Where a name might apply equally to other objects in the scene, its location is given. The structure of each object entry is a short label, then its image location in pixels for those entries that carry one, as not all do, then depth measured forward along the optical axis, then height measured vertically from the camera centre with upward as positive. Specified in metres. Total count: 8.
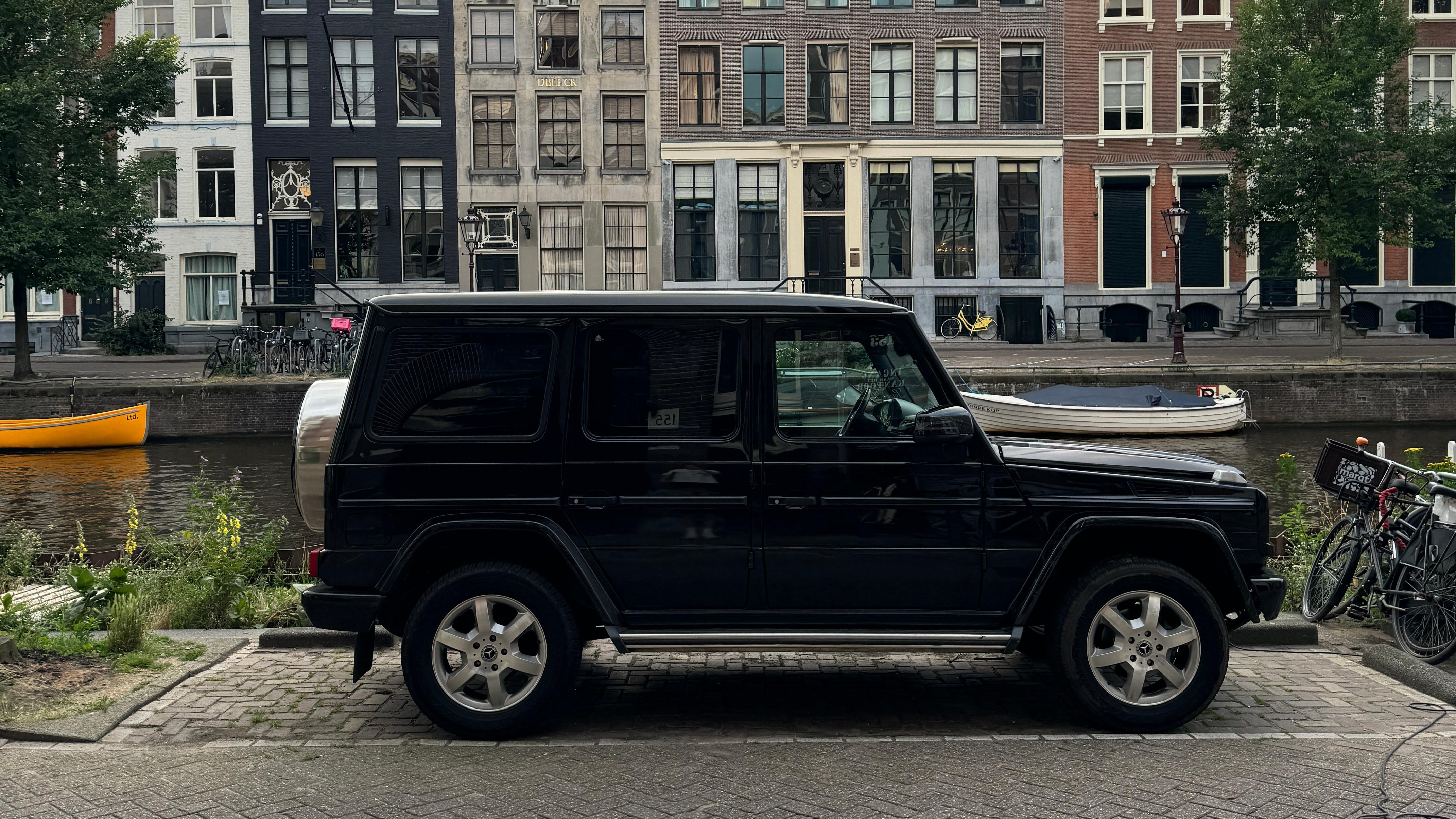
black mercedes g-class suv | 5.90 -0.72
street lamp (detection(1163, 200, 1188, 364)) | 32.44 +2.82
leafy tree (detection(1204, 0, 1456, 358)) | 31.53 +4.99
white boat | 26.91 -1.36
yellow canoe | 27.02 -1.52
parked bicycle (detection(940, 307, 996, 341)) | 43.34 +0.64
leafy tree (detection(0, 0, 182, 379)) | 30.17 +4.92
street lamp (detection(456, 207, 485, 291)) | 37.88 +3.55
